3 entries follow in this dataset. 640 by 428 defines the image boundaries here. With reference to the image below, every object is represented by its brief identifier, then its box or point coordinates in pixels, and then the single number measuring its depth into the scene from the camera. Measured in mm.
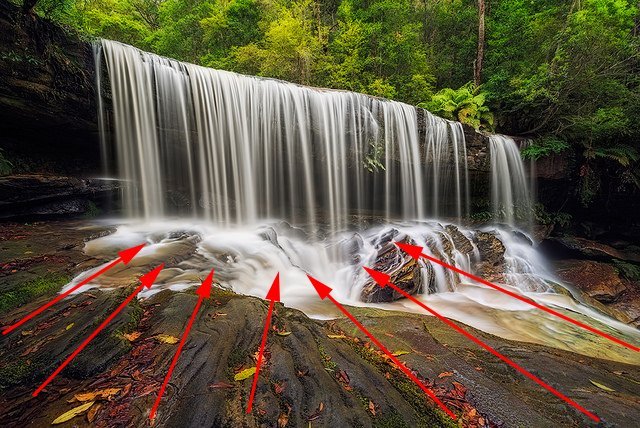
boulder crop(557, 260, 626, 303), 9203
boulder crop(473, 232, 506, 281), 8125
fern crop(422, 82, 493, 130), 12680
